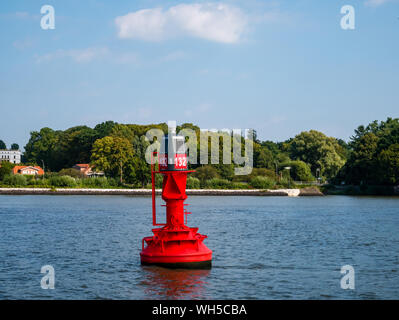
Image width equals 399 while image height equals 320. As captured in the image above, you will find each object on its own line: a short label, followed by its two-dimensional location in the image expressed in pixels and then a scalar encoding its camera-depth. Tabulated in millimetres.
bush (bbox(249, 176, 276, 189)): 126875
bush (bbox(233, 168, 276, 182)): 132875
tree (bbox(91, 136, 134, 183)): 140250
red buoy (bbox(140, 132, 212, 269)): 22578
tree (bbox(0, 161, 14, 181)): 138638
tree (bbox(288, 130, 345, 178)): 156000
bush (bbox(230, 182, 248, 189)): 127250
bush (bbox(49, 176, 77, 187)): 129625
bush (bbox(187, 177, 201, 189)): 125688
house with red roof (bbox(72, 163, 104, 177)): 155050
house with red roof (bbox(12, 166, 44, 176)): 176812
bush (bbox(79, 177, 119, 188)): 129875
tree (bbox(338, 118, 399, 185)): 120775
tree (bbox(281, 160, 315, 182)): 142125
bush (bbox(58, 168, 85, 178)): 144250
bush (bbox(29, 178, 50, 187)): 129125
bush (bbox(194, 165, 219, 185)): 128875
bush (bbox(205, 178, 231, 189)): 126625
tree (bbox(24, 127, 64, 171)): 180400
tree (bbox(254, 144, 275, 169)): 146250
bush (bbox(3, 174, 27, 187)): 130000
